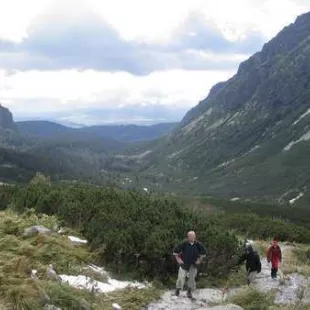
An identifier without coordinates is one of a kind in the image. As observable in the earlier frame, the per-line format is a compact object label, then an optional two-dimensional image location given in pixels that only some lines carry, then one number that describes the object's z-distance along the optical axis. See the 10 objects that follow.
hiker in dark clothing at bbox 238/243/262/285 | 20.09
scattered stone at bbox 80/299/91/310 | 13.95
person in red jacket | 21.38
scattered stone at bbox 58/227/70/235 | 21.30
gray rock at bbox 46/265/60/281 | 15.49
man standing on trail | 17.62
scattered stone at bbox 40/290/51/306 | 13.14
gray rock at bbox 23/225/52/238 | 19.06
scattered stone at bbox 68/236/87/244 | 20.27
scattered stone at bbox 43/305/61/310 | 13.05
